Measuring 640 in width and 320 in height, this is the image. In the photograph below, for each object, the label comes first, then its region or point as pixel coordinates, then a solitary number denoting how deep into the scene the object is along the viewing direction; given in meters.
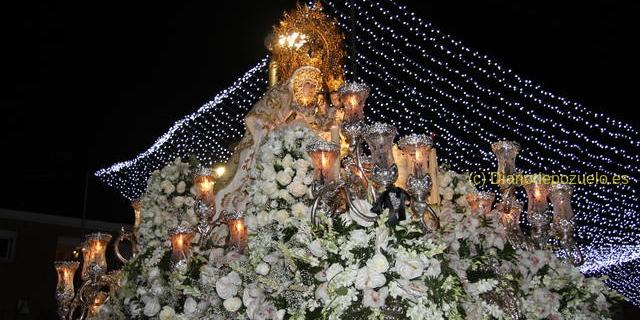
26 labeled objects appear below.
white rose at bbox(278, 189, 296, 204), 5.39
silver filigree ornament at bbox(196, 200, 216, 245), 6.14
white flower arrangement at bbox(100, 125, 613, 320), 3.34
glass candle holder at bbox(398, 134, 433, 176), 4.72
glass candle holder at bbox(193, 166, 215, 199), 6.46
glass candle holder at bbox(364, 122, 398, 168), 4.36
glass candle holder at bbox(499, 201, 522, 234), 5.96
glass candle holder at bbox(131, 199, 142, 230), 8.29
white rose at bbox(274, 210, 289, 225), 5.08
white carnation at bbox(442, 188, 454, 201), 7.26
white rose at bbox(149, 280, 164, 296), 4.93
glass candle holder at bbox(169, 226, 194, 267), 5.27
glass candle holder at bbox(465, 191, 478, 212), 6.95
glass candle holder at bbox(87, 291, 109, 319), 7.71
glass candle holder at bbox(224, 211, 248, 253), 5.40
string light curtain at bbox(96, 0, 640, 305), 10.08
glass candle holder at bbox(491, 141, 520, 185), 5.90
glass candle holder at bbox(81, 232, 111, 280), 7.52
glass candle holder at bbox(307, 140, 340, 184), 4.78
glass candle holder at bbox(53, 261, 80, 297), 7.77
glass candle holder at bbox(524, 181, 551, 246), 5.79
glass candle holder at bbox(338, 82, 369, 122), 5.34
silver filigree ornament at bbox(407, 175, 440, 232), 4.57
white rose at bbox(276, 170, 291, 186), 5.45
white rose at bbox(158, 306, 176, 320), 4.73
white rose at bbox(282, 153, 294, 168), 5.59
